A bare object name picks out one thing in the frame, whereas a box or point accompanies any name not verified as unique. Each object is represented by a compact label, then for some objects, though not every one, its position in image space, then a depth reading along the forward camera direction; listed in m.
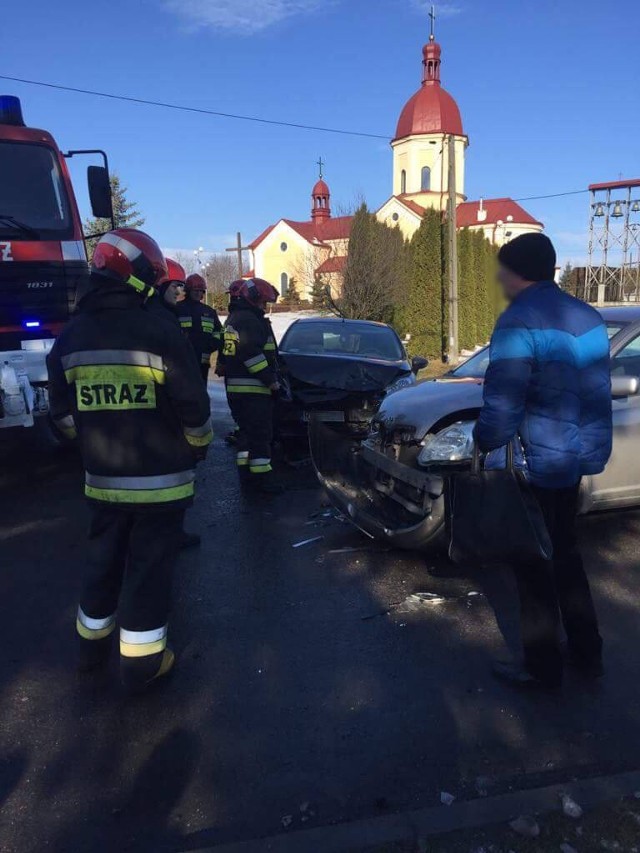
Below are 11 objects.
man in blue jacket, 2.65
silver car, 3.98
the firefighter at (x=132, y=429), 2.82
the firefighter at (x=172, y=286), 6.15
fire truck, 6.25
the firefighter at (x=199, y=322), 8.52
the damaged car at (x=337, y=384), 6.79
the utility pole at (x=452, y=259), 18.55
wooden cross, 42.25
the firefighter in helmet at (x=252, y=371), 6.02
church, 57.81
